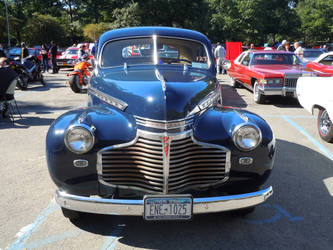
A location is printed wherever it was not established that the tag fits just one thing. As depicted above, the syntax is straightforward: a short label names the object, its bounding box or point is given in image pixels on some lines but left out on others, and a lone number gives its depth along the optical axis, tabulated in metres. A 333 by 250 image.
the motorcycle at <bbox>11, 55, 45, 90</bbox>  12.33
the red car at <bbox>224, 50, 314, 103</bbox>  9.65
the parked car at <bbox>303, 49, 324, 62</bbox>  19.53
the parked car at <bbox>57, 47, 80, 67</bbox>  20.20
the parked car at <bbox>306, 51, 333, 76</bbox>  10.05
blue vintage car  2.86
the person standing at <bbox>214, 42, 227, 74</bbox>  16.98
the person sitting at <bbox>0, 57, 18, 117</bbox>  7.18
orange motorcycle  11.69
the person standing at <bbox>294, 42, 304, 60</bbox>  14.58
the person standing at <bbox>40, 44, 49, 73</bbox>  18.17
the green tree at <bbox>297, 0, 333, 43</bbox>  58.41
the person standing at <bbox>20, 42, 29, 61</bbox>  15.77
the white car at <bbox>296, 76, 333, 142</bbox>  6.06
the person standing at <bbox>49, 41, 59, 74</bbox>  18.28
